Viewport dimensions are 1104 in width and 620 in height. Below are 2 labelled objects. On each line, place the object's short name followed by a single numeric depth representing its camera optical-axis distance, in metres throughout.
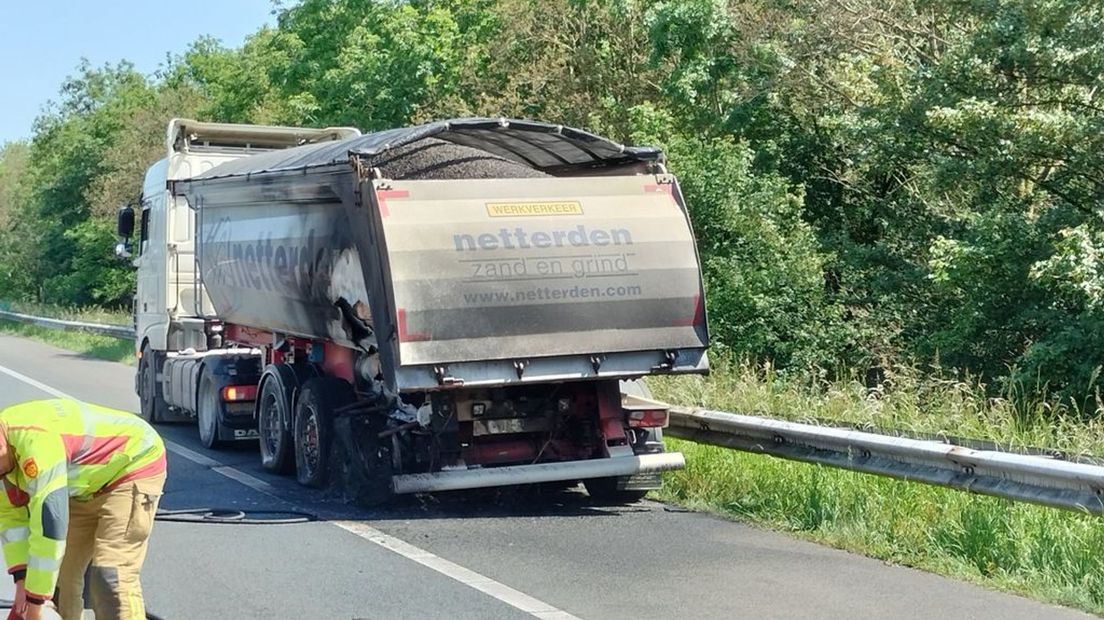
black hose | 9.62
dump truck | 9.50
